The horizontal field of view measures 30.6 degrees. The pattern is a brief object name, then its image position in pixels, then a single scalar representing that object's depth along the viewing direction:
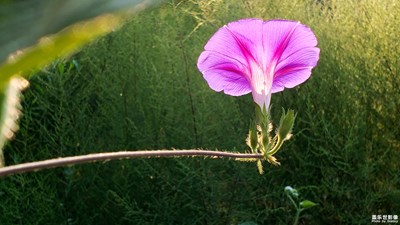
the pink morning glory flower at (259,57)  0.74
